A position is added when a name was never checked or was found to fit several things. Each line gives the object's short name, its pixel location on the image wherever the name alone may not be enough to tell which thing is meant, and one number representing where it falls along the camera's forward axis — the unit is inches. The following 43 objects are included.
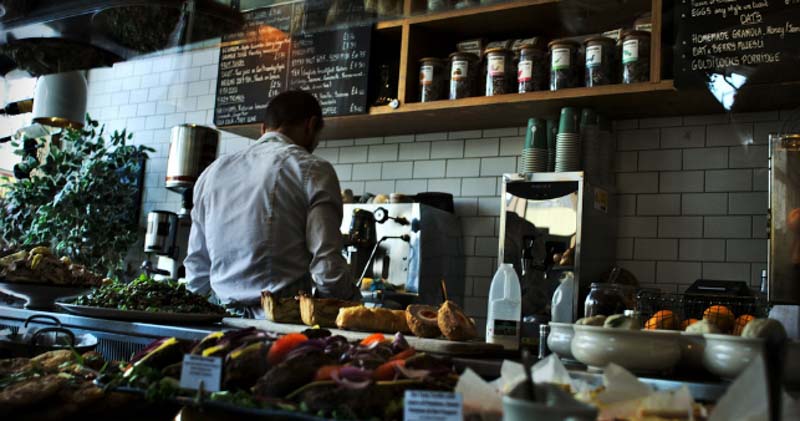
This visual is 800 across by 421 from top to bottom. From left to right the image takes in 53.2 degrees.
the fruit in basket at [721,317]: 80.1
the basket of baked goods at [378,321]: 76.3
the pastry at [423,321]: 79.9
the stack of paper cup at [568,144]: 159.2
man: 110.1
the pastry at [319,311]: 87.8
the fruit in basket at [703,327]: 61.7
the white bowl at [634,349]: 57.7
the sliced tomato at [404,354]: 52.1
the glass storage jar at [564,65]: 160.7
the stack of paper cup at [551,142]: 164.7
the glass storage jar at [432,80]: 178.2
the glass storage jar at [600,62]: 156.8
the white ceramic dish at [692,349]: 60.1
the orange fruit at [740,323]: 77.8
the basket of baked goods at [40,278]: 104.3
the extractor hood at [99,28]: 81.5
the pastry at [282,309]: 90.9
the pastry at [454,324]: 77.1
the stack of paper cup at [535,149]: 164.4
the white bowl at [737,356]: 56.1
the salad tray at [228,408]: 44.8
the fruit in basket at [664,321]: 77.0
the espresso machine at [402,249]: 171.2
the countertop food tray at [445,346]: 73.6
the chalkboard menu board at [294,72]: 190.1
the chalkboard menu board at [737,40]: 138.9
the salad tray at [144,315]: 89.8
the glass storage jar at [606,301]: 82.2
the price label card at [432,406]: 41.1
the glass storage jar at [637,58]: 151.8
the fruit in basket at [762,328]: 57.1
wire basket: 77.7
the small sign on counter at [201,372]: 50.8
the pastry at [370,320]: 83.6
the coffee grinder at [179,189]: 213.3
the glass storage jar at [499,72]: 168.9
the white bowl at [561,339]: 67.0
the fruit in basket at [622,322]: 59.9
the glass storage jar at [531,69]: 165.0
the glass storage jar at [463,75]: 174.1
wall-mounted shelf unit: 151.3
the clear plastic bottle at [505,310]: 82.0
